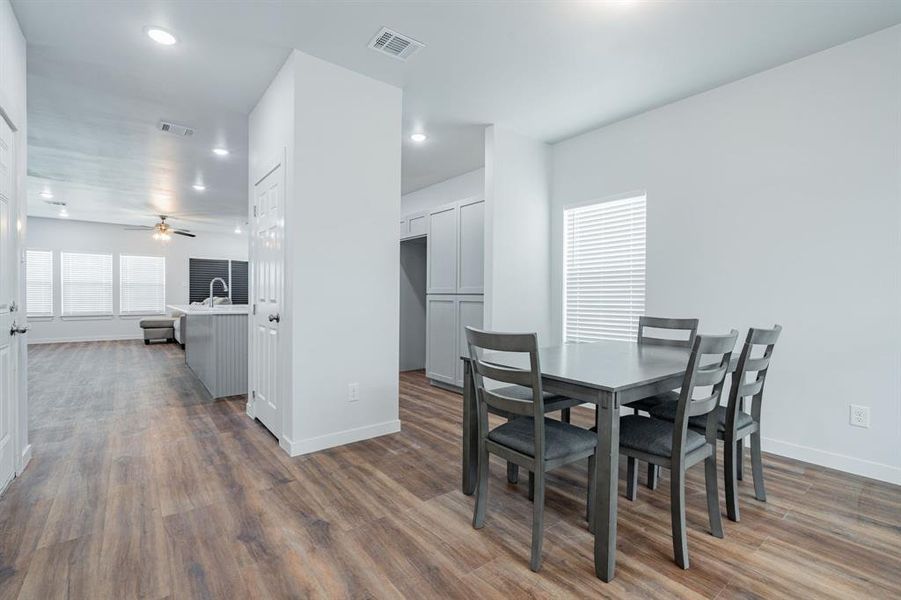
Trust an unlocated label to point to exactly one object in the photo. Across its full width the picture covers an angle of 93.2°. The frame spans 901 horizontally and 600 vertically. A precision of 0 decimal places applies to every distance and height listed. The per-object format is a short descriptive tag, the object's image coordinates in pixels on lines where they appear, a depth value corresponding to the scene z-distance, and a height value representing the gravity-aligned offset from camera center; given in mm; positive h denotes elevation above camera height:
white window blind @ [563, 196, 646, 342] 3938 +259
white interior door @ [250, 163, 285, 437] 3168 -4
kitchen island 4477 -636
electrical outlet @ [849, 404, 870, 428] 2662 -730
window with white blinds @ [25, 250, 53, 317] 8852 +91
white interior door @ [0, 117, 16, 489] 2332 -107
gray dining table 1670 -397
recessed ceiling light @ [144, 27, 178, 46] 2682 +1631
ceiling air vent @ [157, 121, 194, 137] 4227 +1638
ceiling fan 8188 +1160
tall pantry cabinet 4738 +143
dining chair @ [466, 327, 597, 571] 1729 -627
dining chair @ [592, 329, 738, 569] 1767 -639
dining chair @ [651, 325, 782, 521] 2049 -616
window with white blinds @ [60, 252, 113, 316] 9227 +120
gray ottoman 8945 -823
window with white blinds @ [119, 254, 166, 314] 9891 +125
